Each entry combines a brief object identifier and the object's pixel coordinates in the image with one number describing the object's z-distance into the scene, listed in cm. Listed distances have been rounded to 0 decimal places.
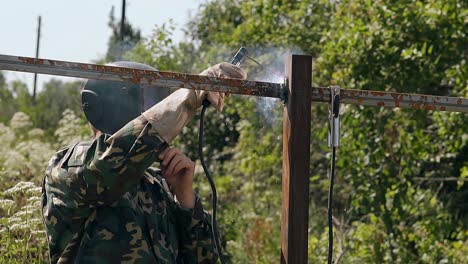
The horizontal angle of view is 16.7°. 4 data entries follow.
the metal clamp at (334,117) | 523
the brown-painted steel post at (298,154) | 517
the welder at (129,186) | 490
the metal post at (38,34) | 3862
